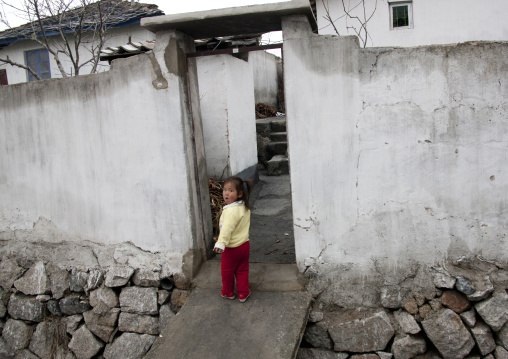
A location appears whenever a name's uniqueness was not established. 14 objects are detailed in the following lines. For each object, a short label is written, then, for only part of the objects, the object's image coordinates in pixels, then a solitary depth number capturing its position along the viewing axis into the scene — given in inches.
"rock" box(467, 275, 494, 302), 136.6
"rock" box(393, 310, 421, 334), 141.7
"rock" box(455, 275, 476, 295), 137.8
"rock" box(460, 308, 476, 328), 137.7
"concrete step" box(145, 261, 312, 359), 129.3
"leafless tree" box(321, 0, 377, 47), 391.5
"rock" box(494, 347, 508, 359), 136.2
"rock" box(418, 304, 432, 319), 142.4
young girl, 143.6
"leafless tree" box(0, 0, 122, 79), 319.6
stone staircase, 331.6
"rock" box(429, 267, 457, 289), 140.4
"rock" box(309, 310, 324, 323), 149.5
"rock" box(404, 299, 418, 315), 143.6
